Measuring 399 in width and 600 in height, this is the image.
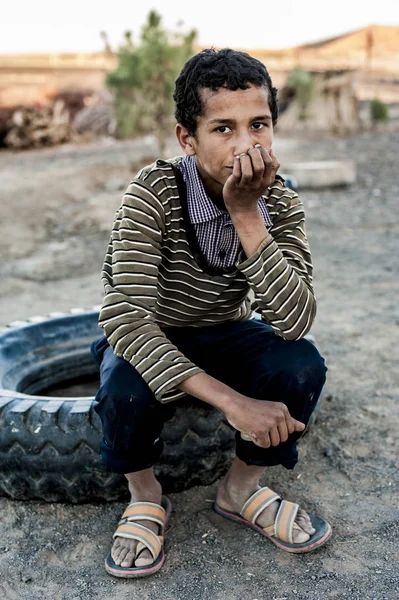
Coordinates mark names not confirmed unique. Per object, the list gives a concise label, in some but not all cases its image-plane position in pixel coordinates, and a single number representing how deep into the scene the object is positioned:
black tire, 2.18
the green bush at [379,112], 20.03
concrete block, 8.88
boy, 1.83
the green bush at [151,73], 10.87
